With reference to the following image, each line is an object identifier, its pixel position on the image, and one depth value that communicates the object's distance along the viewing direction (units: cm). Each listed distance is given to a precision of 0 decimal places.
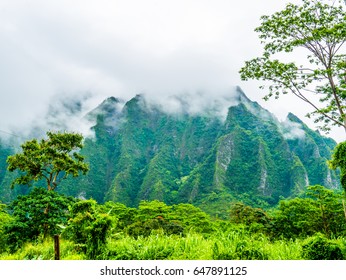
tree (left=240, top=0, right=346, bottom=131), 1262
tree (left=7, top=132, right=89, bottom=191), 1750
